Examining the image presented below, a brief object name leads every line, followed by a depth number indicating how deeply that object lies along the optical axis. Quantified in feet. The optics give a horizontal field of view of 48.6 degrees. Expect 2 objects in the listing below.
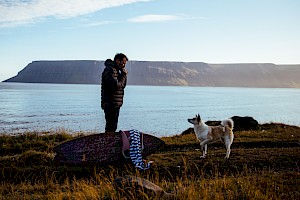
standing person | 33.24
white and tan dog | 35.96
